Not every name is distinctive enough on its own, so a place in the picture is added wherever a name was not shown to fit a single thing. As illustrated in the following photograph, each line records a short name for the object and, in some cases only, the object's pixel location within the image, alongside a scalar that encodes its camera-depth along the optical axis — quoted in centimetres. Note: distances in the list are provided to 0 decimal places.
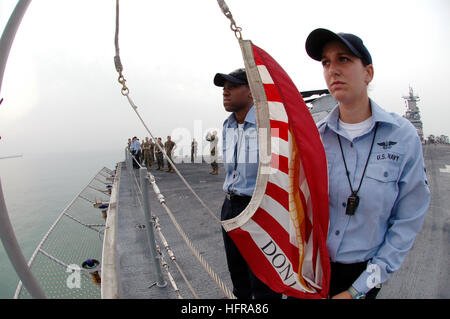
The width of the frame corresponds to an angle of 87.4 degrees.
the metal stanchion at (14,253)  65
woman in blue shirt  97
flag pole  69
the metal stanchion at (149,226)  198
